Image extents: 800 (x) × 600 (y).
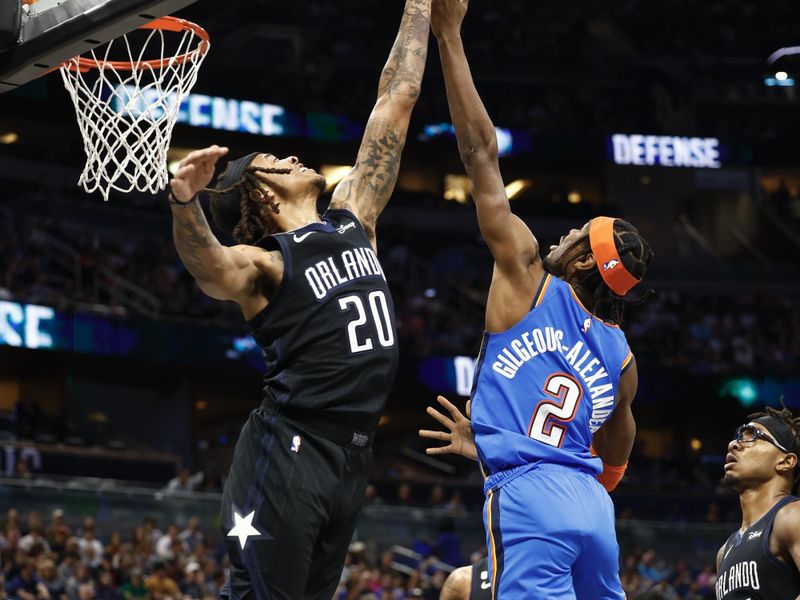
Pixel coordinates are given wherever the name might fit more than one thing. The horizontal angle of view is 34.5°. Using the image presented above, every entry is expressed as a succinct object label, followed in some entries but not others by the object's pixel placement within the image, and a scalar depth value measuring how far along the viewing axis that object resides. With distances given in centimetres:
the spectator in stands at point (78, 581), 1332
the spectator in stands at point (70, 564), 1358
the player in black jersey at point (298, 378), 434
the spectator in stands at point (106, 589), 1378
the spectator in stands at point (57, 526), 1480
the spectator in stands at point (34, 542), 1398
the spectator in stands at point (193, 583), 1423
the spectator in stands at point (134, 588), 1388
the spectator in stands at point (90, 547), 1452
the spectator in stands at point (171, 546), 1508
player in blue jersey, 475
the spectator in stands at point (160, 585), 1345
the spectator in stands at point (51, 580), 1318
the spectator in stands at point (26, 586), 1292
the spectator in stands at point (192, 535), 1589
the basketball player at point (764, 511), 586
